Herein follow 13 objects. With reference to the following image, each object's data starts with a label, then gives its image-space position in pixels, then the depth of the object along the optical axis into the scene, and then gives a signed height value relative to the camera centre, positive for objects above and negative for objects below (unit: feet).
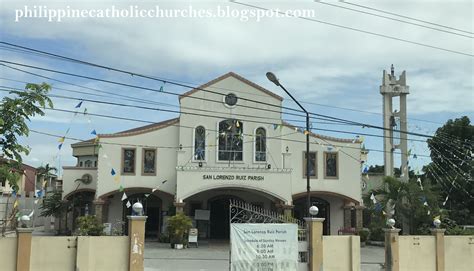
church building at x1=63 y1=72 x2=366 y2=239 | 105.91 +8.52
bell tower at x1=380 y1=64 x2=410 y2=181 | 124.88 +22.25
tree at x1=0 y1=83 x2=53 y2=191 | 39.78 +6.50
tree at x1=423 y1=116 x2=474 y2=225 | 138.72 +11.94
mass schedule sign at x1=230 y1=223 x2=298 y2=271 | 50.70 -3.83
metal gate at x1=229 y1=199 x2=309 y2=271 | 53.36 -1.40
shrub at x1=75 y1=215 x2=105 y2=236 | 90.94 -3.72
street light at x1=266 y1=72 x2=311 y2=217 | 60.64 +14.25
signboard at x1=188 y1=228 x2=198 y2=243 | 97.25 -5.43
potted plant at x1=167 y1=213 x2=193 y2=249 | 95.25 -4.28
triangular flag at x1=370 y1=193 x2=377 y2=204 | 105.81 +2.16
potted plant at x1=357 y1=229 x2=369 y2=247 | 109.09 -5.39
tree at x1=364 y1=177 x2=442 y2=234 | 99.19 +1.19
